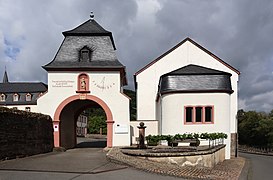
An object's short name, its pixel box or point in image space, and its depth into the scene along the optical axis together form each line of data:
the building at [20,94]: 76.06
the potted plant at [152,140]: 25.25
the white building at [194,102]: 29.52
